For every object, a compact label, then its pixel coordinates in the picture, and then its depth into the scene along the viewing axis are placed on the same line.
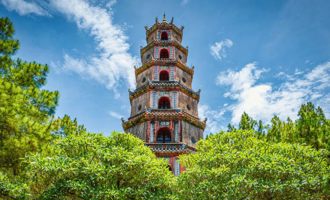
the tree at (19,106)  9.17
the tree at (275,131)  17.11
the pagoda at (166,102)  21.78
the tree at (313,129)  15.40
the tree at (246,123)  18.92
